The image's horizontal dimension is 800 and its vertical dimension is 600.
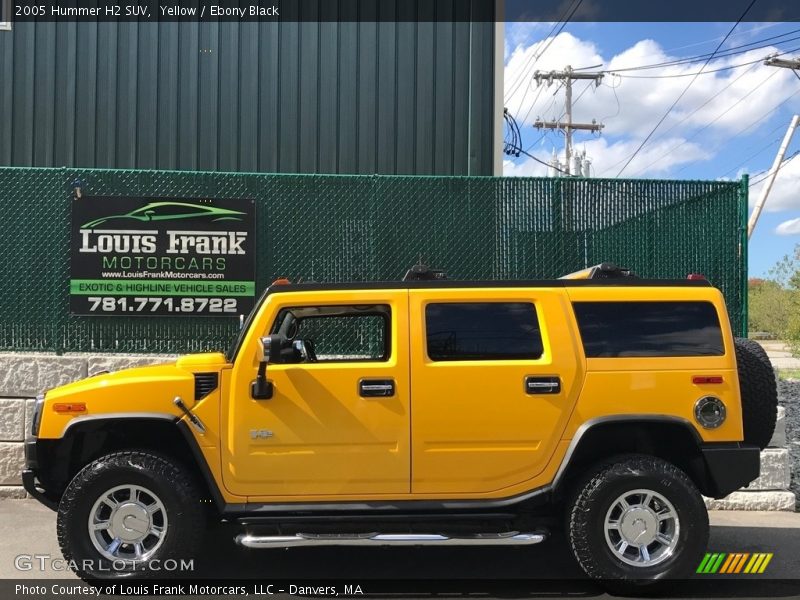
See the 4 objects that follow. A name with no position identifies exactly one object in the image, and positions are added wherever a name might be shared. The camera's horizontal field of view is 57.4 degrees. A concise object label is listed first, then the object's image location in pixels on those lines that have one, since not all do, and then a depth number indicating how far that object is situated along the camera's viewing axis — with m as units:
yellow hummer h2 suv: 4.61
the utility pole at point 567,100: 42.06
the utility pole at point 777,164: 26.14
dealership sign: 7.56
